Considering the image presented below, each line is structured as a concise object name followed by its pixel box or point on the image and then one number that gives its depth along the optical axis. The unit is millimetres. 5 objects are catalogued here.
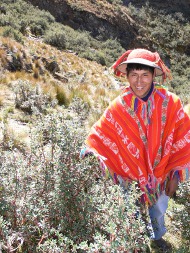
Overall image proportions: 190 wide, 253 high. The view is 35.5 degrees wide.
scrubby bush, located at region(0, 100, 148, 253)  1909
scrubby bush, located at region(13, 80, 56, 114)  5254
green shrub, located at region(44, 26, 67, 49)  20197
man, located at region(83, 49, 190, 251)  2514
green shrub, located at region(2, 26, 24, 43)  14234
